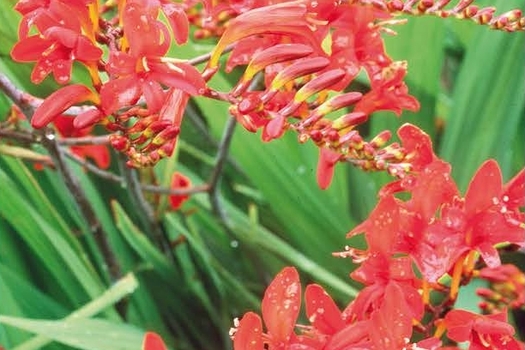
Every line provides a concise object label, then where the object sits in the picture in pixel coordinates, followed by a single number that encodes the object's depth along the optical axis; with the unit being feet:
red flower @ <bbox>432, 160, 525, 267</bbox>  2.73
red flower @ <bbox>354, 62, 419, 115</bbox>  2.92
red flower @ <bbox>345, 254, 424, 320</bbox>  2.68
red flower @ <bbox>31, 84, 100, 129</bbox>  2.62
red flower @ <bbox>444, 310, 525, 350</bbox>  2.67
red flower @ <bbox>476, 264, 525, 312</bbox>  3.11
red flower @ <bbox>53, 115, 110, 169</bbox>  3.32
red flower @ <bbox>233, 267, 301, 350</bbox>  2.66
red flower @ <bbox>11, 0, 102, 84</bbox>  2.62
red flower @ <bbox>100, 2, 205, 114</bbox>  2.61
